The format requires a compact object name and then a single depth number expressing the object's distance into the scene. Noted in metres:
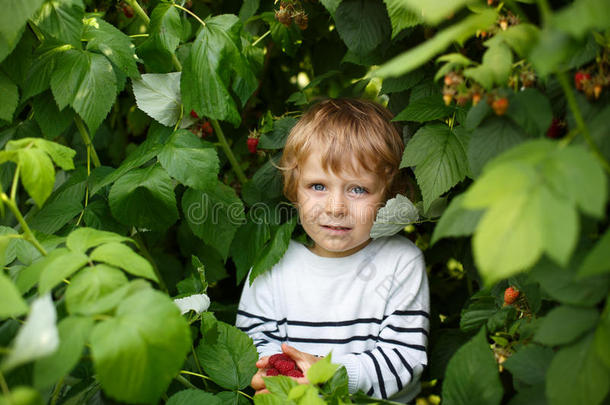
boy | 1.43
